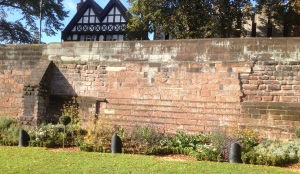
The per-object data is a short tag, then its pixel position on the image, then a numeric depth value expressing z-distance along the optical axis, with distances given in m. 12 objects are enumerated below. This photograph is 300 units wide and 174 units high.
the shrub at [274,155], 8.47
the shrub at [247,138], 9.49
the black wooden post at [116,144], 9.55
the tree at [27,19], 32.28
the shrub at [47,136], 10.39
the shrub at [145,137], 9.96
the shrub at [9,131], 10.66
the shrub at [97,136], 9.88
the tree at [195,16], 22.08
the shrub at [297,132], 9.34
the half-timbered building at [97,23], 33.03
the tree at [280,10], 23.27
